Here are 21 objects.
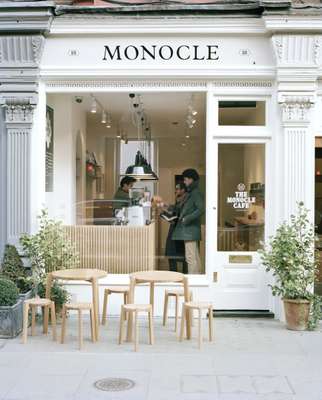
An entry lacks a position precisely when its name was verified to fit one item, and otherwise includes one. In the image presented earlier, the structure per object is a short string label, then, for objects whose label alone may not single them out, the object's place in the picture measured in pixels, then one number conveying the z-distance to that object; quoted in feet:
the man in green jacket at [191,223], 30.55
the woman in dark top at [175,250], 30.81
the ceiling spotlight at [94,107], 32.53
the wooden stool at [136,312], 22.80
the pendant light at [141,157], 33.91
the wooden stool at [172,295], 26.32
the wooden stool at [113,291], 26.45
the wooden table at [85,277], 24.14
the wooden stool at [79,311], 22.91
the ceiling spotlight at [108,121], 35.22
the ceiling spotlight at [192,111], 32.12
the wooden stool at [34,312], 23.82
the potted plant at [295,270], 26.48
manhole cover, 18.90
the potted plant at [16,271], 27.27
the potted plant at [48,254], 27.71
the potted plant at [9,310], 24.76
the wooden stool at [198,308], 23.31
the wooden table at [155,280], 24.25
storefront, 28.32
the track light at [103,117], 34.50
